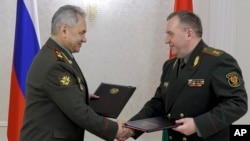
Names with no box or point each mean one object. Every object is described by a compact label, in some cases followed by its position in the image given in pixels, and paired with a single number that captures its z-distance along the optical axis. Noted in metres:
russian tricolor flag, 3.66
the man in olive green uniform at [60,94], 2.54
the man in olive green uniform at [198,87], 2.48
